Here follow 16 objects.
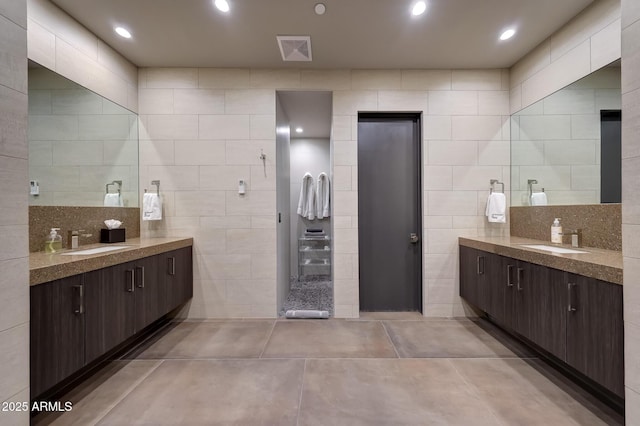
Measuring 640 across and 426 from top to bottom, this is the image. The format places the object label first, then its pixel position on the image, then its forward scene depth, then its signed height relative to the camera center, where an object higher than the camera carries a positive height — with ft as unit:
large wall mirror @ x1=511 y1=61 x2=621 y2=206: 6.87 +1.83
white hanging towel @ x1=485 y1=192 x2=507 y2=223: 9.68 +0.09
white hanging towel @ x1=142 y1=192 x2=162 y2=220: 9.70 +0.18
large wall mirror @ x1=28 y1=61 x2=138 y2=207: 6.75 +1.86
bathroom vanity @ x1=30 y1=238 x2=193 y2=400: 4.76 -1.89
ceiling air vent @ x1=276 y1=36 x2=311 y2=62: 8.34 +5.01
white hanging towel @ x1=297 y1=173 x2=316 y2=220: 16.51 +0.74
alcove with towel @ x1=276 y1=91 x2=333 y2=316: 12.99 +0.44
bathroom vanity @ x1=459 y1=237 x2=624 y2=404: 4.69 -1.90
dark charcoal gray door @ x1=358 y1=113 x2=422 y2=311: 10.79 -0.06
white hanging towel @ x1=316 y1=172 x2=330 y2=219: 16.43 +0.90
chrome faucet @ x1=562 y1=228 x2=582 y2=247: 7.40 -0.71
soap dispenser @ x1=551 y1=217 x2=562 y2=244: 7.92 -0.60
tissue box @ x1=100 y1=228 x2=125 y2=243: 8.49 -0.68
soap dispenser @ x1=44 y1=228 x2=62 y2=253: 6.67 -0.69
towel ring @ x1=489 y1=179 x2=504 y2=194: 10.19 +0.99
